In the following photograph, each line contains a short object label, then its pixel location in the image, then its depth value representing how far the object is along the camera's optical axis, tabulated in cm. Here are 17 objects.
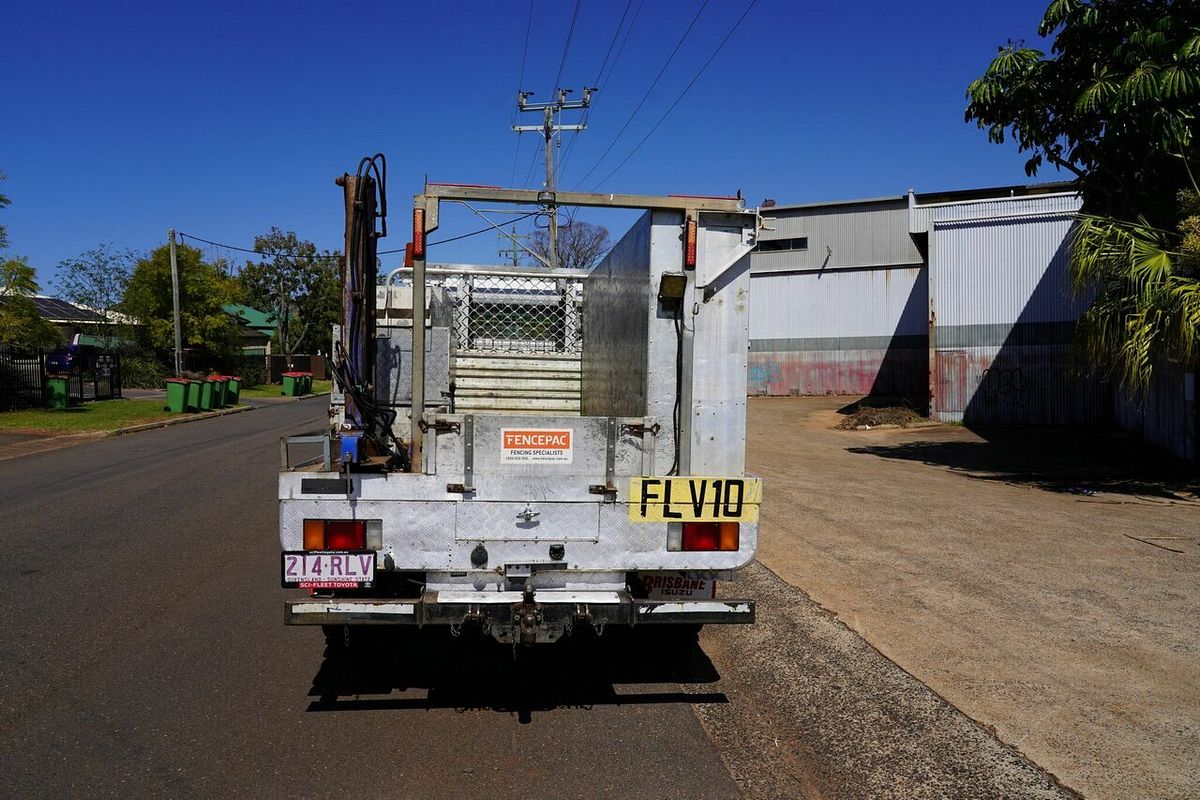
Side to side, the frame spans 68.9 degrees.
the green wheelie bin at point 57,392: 2520
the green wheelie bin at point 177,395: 2667
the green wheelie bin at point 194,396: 2708
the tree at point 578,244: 4641
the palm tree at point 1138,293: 1140
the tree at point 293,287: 5716
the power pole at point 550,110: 3173
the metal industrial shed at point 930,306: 2447
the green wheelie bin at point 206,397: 2803
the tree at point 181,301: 3991
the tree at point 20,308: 2383
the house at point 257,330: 6706
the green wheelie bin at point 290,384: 4016
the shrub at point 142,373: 3903
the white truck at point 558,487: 418
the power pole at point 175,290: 3428
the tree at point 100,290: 4706
